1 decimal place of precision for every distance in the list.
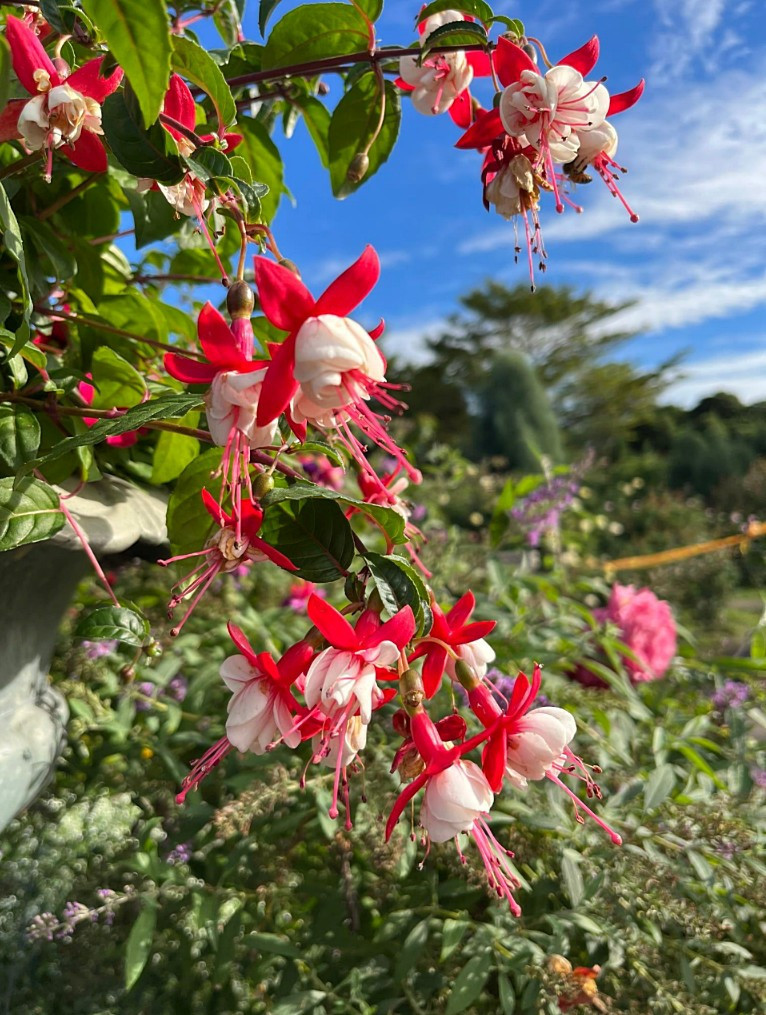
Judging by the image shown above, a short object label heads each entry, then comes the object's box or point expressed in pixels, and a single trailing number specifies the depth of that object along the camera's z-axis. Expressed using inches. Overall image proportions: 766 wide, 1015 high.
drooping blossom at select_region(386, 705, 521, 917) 9.5
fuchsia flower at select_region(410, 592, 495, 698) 10.7
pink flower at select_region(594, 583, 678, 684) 35.4
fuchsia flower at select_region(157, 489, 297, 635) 10.3
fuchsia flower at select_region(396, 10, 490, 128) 13.1
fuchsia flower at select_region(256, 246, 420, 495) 7.7
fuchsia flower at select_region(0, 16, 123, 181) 9.9
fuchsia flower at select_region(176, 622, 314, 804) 10.7
